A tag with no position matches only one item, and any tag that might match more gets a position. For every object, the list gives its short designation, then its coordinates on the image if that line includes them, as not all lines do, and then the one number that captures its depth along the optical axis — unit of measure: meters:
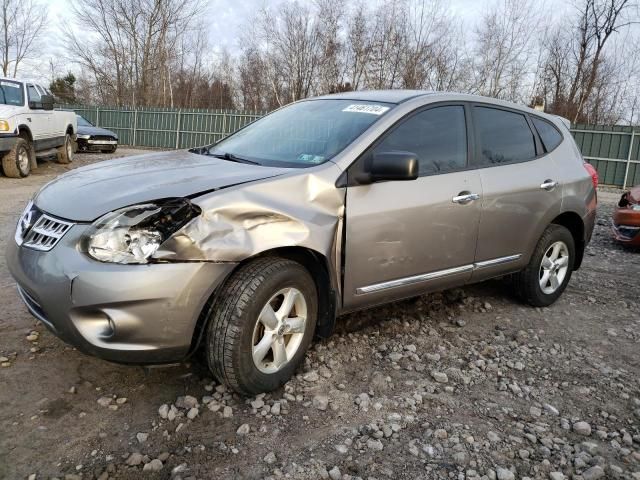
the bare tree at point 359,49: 26.38
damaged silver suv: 2.24
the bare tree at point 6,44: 32.92
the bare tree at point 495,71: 25.56
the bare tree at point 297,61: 27.92
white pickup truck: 9.66
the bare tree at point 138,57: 33.81
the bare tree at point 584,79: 25.47
